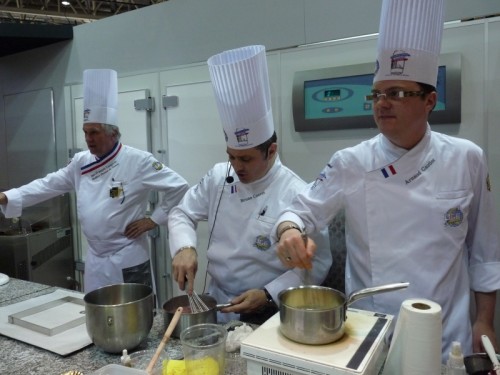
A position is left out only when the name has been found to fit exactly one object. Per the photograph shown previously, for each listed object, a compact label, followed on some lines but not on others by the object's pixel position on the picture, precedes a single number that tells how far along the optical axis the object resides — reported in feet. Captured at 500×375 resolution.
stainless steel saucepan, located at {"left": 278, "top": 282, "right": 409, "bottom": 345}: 2.91
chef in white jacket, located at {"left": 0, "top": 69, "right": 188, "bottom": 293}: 7.77
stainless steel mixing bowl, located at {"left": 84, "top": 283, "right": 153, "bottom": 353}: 3.55
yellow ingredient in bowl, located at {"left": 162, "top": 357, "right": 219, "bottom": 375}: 3.18
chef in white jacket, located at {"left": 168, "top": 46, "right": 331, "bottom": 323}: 5.15
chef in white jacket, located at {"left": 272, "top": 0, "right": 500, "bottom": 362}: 4.32
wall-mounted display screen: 5.92
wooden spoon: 3.26
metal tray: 4.23
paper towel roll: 2.63
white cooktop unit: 2.72
